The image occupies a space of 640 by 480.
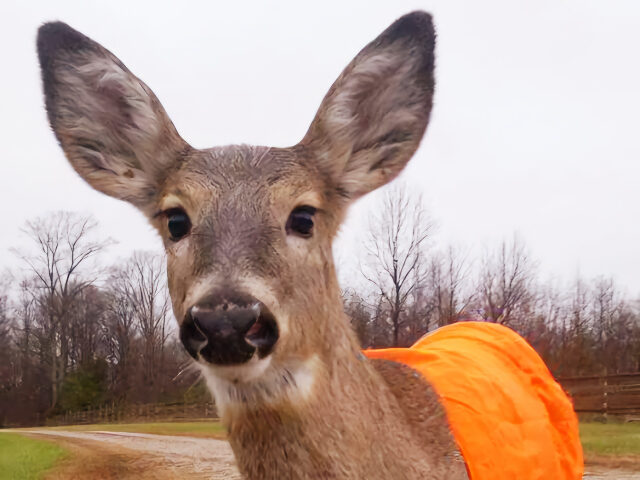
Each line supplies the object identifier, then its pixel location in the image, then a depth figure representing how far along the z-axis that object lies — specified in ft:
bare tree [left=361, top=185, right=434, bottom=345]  73.94
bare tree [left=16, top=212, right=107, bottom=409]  148.15
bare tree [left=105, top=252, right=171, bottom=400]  90.27
